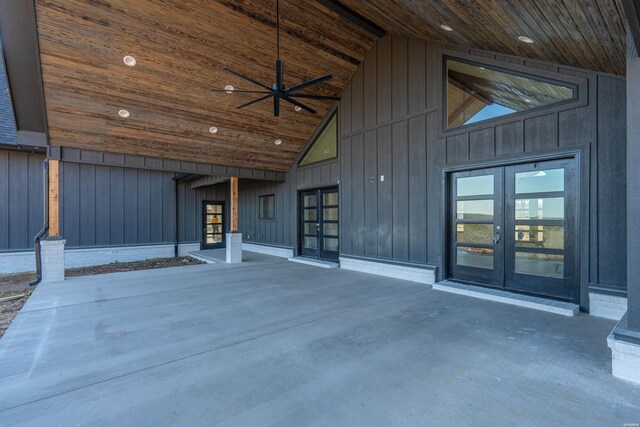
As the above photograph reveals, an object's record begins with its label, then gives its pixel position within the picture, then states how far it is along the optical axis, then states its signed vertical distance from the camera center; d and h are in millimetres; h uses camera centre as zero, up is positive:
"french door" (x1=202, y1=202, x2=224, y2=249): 11844 -545
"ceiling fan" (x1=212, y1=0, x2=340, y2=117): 4500 +1890
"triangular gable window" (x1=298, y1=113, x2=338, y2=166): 7949 +1796
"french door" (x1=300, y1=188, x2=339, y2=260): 8039 -350
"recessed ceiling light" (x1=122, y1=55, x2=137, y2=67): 5234 +2630
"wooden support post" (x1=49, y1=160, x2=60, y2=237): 5984 +232
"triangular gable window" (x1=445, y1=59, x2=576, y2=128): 4281 +1829
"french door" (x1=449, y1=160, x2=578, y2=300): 4113 -265
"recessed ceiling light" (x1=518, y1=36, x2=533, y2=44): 3760 +2147
